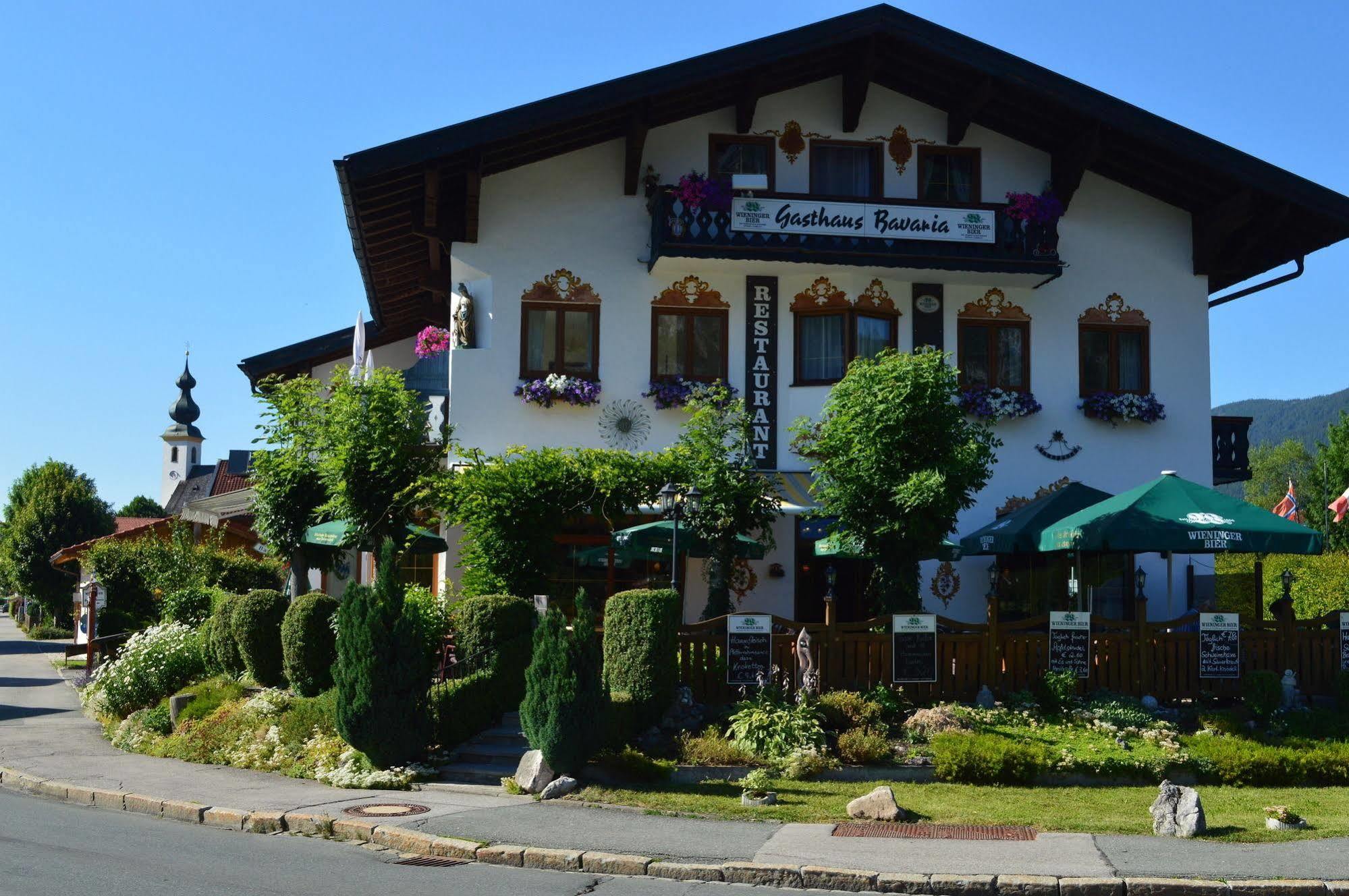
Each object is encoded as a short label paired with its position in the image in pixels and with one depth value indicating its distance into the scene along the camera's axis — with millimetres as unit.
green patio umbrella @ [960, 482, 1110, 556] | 20219
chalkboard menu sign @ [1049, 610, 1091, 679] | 16766
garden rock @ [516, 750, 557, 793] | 13453
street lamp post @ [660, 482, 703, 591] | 17078
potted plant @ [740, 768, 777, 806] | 12875
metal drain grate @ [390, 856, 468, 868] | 10867
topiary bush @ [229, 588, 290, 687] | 17734
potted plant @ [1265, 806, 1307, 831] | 11477
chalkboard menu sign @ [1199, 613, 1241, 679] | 16969
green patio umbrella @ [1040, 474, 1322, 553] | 16875
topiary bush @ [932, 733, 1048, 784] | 14055
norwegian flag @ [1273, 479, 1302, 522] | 33844
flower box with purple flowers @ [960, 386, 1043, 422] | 22609
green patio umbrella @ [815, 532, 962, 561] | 18500
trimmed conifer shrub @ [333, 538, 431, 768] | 14117
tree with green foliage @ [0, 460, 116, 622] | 54844
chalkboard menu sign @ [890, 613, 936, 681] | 16453
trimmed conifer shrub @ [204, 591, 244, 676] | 18500
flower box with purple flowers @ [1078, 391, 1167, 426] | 22844
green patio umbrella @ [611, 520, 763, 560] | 18734
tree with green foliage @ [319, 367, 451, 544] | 19281
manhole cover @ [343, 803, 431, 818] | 12477
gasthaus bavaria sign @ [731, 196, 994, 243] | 22000
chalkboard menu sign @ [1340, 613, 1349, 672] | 17328
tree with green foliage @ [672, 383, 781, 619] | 18766
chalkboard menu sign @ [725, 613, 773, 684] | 16078
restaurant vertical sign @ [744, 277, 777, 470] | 22578
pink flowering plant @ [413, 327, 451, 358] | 23422
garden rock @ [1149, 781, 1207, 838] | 11266
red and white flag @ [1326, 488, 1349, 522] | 28188
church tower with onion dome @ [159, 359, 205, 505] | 133875
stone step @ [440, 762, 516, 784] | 14391
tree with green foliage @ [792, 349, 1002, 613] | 17781
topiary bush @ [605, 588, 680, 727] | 15195
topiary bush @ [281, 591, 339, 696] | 16734
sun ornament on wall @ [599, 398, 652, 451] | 22344
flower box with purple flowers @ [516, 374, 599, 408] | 22000
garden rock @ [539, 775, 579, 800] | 13242
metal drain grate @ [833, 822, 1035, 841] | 11422
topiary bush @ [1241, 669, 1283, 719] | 16344
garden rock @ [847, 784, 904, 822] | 12047
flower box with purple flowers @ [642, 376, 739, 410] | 22156
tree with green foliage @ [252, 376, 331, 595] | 20828
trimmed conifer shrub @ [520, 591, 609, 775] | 13336
